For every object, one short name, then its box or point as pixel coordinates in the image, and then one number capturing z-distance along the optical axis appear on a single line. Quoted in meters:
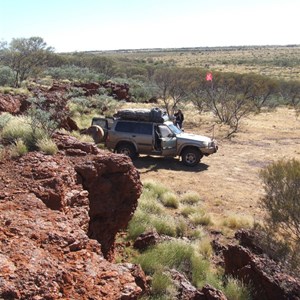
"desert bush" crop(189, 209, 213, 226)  10.49
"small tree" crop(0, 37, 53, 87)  44.44
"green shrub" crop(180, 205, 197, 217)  11.18
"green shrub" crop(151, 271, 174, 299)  5.86
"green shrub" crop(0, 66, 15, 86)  36.16
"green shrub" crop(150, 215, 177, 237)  9.33
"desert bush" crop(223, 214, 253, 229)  10.33
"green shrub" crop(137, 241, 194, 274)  6.93
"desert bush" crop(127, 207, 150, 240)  8.50
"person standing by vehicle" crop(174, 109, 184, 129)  23.00
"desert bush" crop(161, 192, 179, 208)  11.84
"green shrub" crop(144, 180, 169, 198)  12.49
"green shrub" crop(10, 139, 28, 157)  6.24
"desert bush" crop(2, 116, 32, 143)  7.15
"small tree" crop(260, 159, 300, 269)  8.14
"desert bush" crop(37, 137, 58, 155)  6.45
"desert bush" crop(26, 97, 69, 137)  7.38
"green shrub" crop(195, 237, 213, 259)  8.39
